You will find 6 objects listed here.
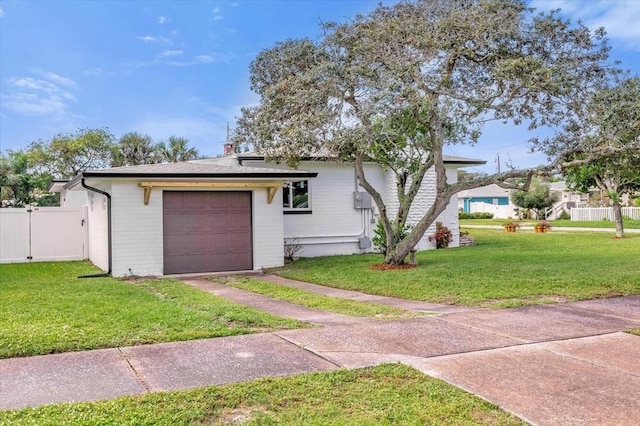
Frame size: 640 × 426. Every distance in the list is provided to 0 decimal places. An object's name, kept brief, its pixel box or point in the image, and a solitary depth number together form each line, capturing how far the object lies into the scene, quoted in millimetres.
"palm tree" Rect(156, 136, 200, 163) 35625
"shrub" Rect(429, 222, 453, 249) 19016
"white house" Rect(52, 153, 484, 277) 12859
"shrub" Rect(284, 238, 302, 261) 16500
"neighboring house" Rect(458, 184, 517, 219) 57519
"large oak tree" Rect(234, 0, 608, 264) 11195
